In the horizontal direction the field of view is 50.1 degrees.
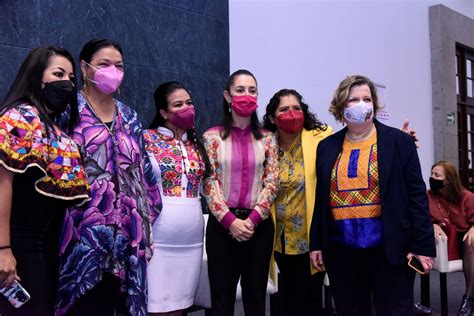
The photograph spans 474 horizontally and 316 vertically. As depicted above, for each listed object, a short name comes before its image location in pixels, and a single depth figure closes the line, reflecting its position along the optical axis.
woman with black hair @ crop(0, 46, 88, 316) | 1.41
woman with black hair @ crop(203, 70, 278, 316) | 2.21
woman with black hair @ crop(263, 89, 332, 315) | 2.44
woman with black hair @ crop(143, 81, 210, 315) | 2.18
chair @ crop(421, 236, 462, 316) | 3.40
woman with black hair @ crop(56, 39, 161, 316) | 1.68
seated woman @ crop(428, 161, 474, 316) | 3.42
